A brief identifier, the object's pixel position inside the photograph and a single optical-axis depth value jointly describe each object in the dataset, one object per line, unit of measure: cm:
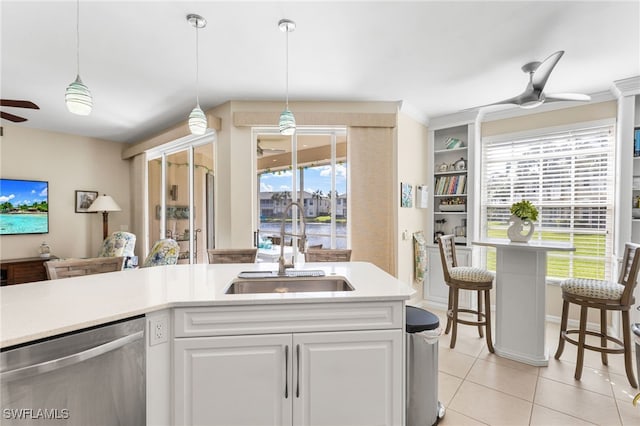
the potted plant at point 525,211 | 264
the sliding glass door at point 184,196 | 423
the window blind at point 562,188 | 338
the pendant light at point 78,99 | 163
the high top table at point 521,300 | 253
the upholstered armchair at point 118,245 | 457
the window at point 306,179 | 372
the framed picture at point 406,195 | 370
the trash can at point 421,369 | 170
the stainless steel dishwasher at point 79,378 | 99
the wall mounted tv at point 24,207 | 445
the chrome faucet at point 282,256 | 191
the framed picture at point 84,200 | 515
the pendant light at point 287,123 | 230
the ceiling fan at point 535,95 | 242
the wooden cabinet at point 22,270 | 429
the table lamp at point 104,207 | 501
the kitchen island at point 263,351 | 135
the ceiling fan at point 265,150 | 372
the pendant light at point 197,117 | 205
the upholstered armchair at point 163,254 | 329
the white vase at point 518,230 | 264
